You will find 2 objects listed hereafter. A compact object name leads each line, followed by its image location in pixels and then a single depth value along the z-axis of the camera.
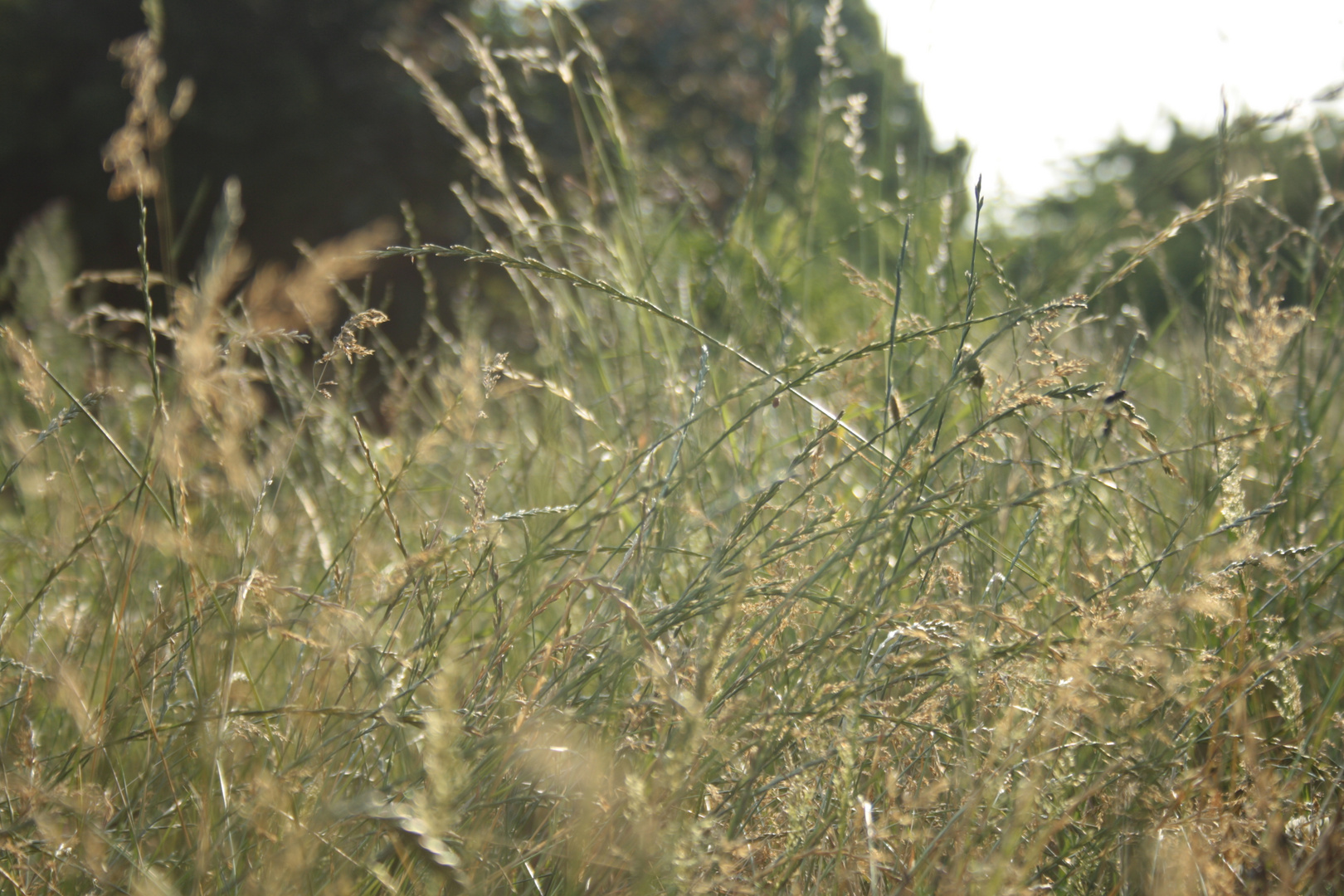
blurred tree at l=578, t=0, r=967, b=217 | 9.54
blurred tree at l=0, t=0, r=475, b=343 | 9.23
